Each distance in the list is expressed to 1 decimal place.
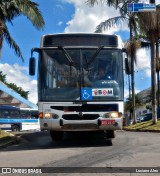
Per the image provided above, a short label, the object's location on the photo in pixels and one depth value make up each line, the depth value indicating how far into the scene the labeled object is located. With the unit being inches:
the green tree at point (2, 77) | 2054.0
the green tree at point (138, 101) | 1933.7
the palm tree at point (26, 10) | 468.5
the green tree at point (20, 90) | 2307.3
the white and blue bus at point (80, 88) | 288.4
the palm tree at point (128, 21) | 646.3
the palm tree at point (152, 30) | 557.9
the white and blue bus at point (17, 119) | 895.4
